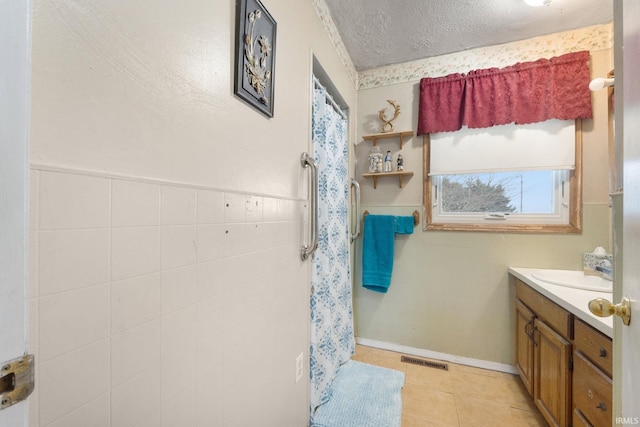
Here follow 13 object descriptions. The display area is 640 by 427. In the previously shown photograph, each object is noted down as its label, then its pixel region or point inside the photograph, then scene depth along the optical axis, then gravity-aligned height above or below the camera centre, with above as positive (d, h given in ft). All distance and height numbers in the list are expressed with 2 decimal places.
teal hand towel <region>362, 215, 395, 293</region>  7.08 -1.05
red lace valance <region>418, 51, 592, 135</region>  5.73 +2.92
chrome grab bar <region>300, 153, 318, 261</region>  4.38 +0.10
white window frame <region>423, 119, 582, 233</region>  5.79 -0.02
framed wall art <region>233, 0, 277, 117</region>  2.82 +1.89
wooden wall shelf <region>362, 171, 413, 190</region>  7.07 +1.11
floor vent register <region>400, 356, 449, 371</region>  6.54 -3.87
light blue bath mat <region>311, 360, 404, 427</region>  4.77 -3.82
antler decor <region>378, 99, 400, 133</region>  7.22 +2.78
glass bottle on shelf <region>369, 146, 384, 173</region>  7.31 +1.49
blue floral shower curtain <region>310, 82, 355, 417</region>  5.04 -1.01
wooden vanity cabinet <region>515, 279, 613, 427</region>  3.12 -2.24
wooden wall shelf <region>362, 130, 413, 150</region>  7.07 +2.23
